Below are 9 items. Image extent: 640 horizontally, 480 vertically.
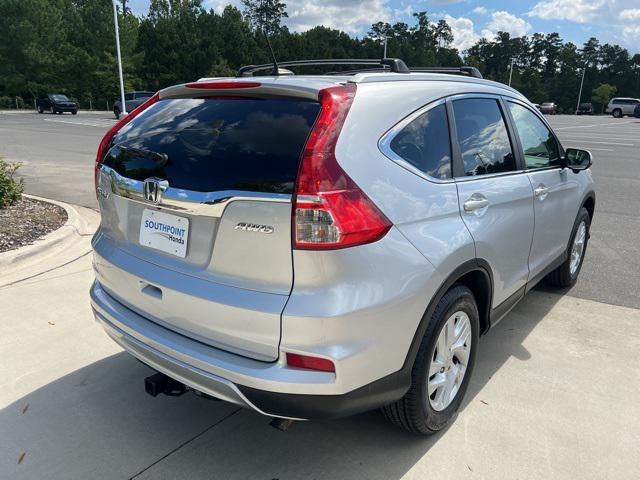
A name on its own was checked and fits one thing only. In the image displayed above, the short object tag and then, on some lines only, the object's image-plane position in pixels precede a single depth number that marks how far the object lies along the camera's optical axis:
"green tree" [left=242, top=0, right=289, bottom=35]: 90.56
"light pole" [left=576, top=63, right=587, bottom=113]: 89.30
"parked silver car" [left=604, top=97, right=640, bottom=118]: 53.92
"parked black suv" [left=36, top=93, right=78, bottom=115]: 40.72
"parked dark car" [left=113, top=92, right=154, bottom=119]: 35.31
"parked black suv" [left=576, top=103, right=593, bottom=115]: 74.06
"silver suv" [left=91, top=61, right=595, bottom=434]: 2.01
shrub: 6.45
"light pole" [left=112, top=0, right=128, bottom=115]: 33.20
